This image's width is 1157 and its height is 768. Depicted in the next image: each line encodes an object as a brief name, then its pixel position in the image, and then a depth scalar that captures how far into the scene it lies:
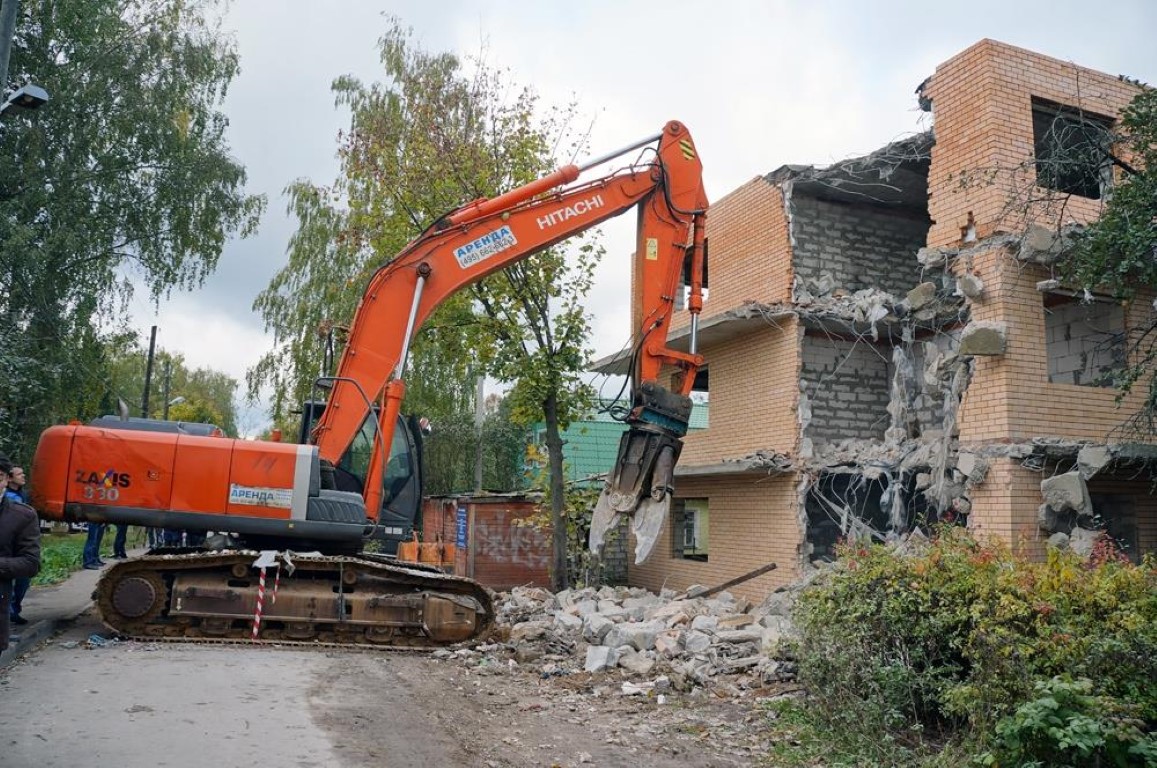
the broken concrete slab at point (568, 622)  11.86
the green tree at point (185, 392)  49.09
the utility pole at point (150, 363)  34.72
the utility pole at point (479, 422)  29.35
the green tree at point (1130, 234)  8.54
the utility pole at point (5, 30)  7.58
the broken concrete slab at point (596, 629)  10.53
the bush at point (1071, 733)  4.95
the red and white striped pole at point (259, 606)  9.85
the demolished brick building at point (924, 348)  11.12
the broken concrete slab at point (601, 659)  9.23
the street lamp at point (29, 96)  8.72
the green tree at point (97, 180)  17.94
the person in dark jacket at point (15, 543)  5.53
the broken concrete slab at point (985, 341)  11.01
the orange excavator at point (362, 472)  9.51
